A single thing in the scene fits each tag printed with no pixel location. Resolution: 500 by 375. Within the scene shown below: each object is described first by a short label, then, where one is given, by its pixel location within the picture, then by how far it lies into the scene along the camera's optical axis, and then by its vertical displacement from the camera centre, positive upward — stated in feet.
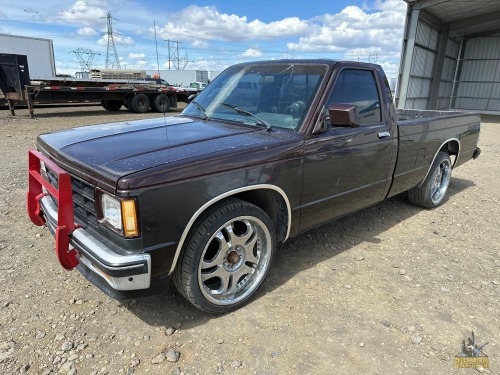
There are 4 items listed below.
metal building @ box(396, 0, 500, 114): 54.95 +4.08
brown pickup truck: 7.38 -2.29
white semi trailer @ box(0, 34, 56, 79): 72.13 +3.00
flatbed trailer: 44.01 -2.93
